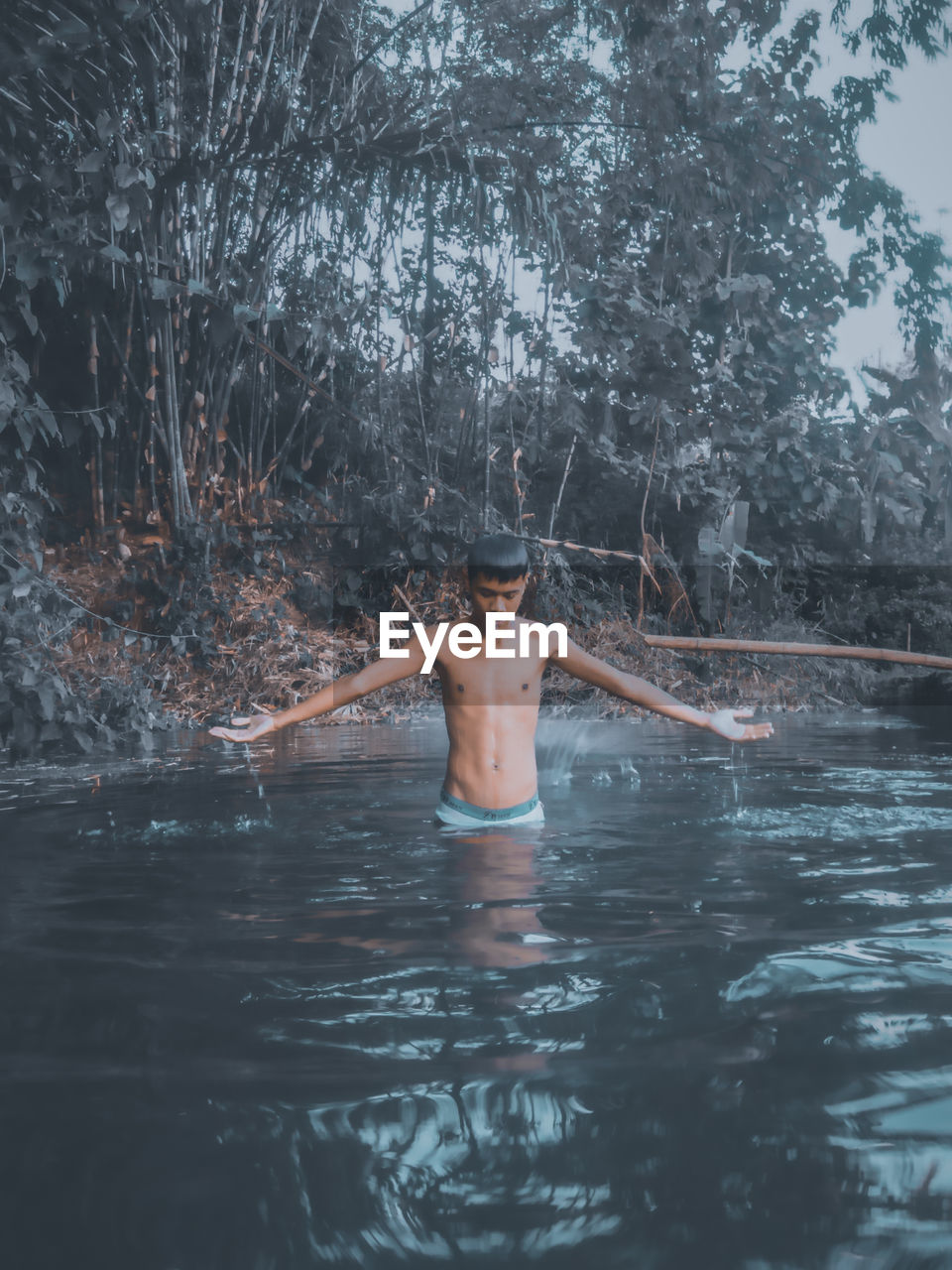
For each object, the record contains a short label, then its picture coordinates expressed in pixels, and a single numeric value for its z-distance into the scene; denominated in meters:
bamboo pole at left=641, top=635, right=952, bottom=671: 4.62
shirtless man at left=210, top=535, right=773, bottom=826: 4.44
